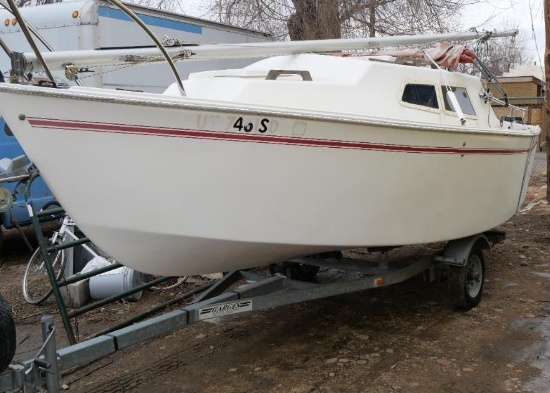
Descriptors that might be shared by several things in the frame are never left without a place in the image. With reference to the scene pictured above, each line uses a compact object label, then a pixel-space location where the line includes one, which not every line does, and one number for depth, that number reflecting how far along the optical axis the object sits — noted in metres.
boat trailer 3.26
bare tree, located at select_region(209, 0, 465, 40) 14.24
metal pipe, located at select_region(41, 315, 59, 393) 3.25
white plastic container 5.97
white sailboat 3.45
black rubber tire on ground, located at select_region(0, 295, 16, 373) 3.18
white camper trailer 8.46
